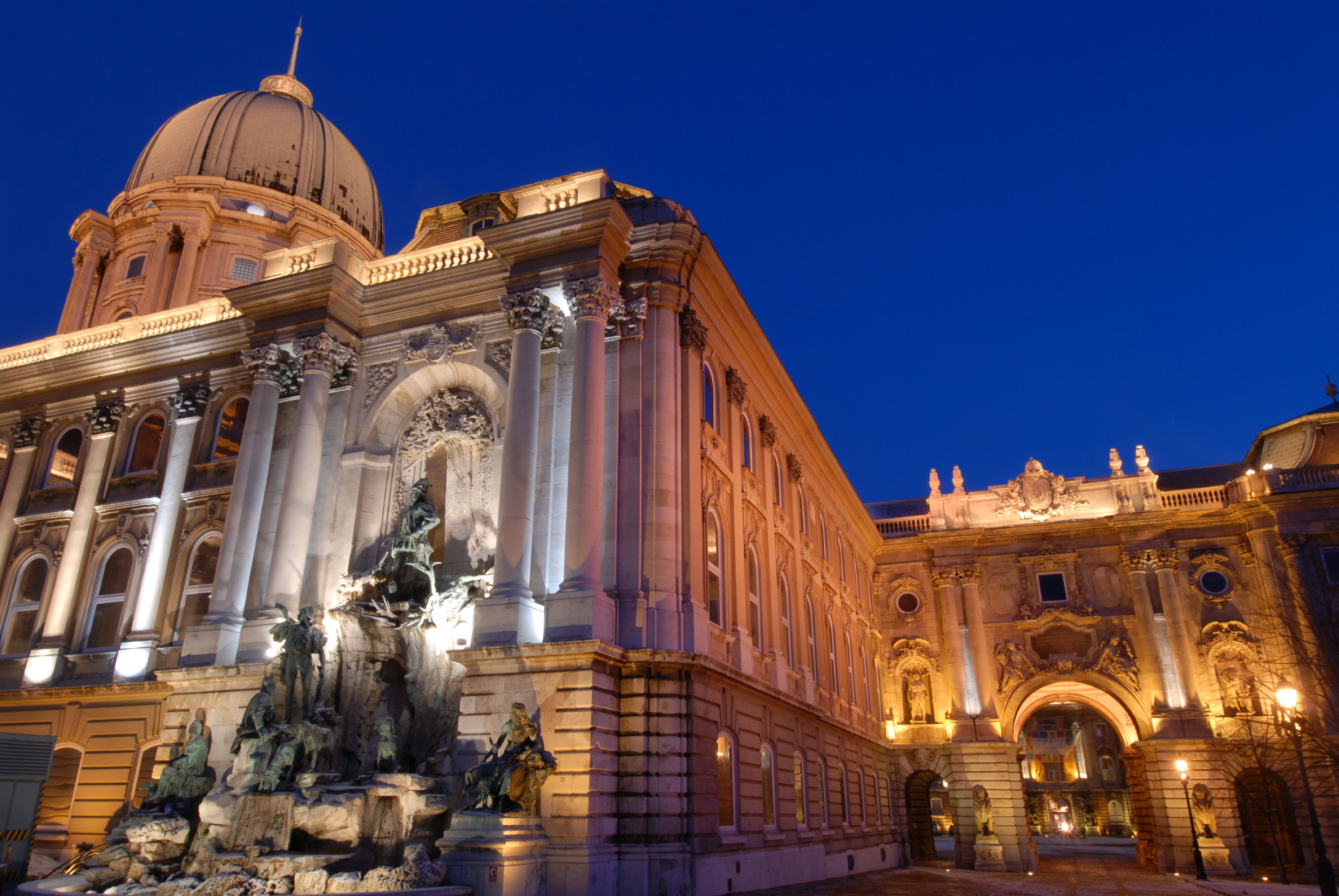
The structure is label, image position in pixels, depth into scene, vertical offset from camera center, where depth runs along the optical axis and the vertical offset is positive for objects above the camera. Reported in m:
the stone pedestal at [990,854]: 37.00 -1.68
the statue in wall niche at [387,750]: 18.70 +1.14
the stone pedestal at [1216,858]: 35.69 -1.75
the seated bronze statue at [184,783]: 20.11 +0.57
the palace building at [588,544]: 19.53 +7.82
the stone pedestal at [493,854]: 15.47 -0.69
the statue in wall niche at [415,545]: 21.94 +5.87
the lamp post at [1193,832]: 34.06 -0.81
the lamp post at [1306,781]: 16.54 +0.51
